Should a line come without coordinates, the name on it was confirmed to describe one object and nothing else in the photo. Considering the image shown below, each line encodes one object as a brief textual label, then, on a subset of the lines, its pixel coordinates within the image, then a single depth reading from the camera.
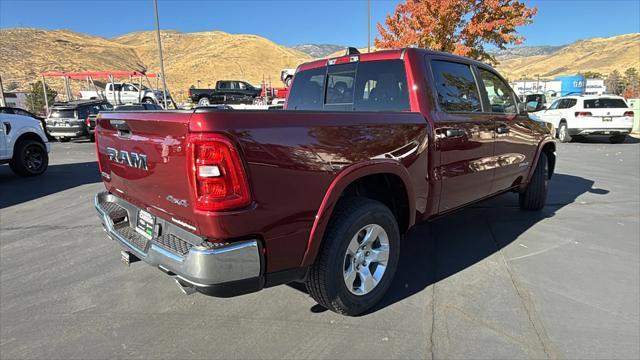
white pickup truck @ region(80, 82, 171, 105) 29.85
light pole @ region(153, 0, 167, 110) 19.81
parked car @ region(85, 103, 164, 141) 15.41
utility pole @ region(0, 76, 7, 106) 16.42
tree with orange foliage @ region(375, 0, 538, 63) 17.55
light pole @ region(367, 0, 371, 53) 21.81
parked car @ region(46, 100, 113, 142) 15.91
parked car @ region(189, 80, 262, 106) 31.56
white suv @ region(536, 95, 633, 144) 13.82
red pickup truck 2.11
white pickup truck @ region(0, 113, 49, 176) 8.12
